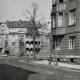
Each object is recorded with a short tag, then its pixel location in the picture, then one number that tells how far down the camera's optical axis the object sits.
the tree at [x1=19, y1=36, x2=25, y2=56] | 90.18
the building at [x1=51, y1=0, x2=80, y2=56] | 27.99
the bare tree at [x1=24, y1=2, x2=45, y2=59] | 50.34
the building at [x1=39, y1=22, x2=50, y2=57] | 85.94
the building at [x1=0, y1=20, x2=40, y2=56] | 90.69
